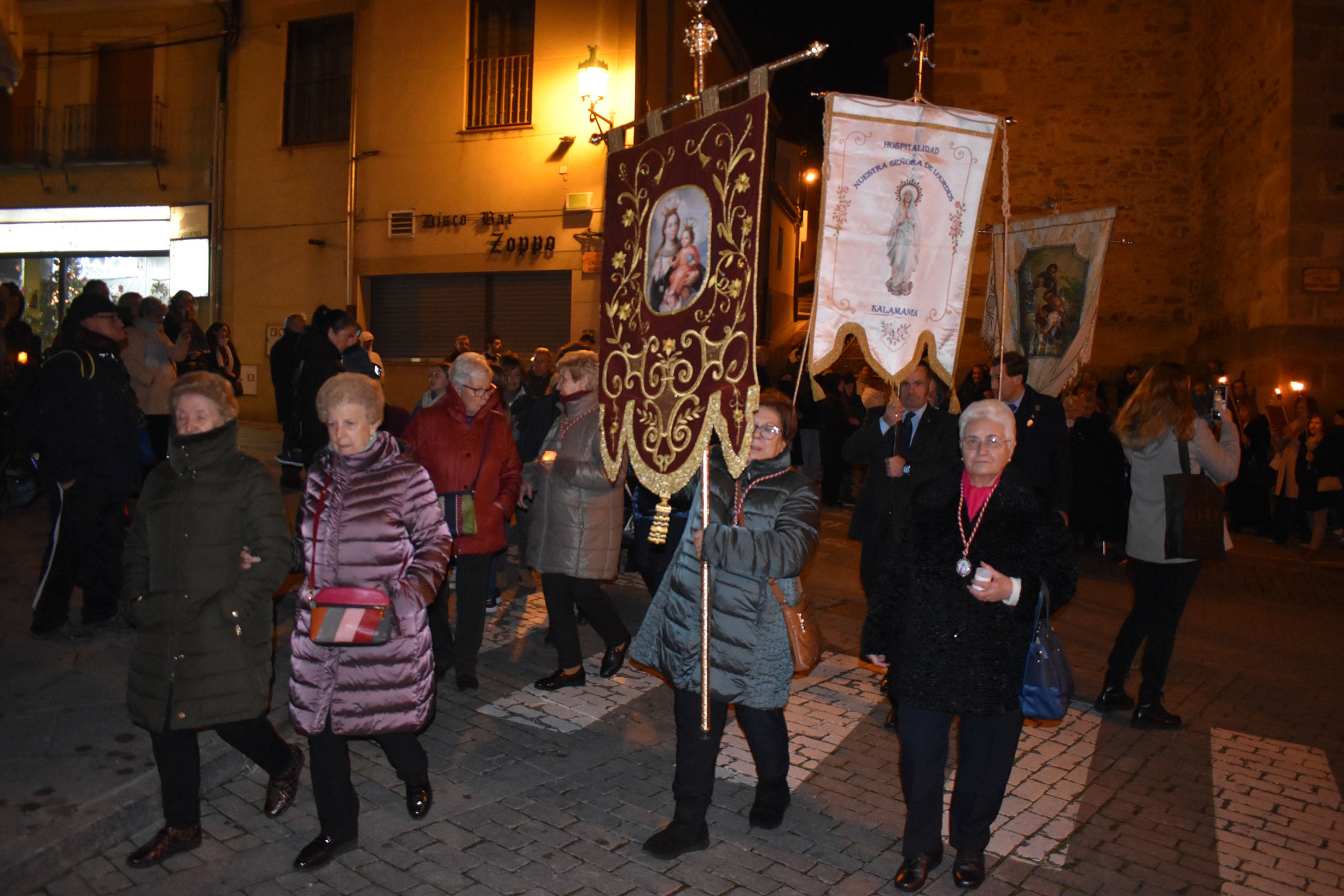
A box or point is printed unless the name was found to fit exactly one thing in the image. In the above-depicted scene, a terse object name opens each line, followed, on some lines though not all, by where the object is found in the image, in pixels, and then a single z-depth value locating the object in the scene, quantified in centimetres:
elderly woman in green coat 388
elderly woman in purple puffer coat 394
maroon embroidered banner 409
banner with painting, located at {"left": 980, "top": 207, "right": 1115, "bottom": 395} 850
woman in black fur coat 376
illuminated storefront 2009
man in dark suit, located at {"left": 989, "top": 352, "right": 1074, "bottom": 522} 636
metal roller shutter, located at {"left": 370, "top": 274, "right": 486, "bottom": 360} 1845
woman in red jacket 582
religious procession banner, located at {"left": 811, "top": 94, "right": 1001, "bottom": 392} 457
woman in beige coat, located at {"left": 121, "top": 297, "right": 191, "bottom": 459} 912
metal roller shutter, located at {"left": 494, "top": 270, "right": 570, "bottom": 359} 1794
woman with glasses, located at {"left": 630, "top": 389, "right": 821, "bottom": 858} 400
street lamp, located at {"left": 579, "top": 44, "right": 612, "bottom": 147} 1548
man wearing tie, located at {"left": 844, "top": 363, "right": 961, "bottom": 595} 575
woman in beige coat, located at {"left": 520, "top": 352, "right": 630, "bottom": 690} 605
